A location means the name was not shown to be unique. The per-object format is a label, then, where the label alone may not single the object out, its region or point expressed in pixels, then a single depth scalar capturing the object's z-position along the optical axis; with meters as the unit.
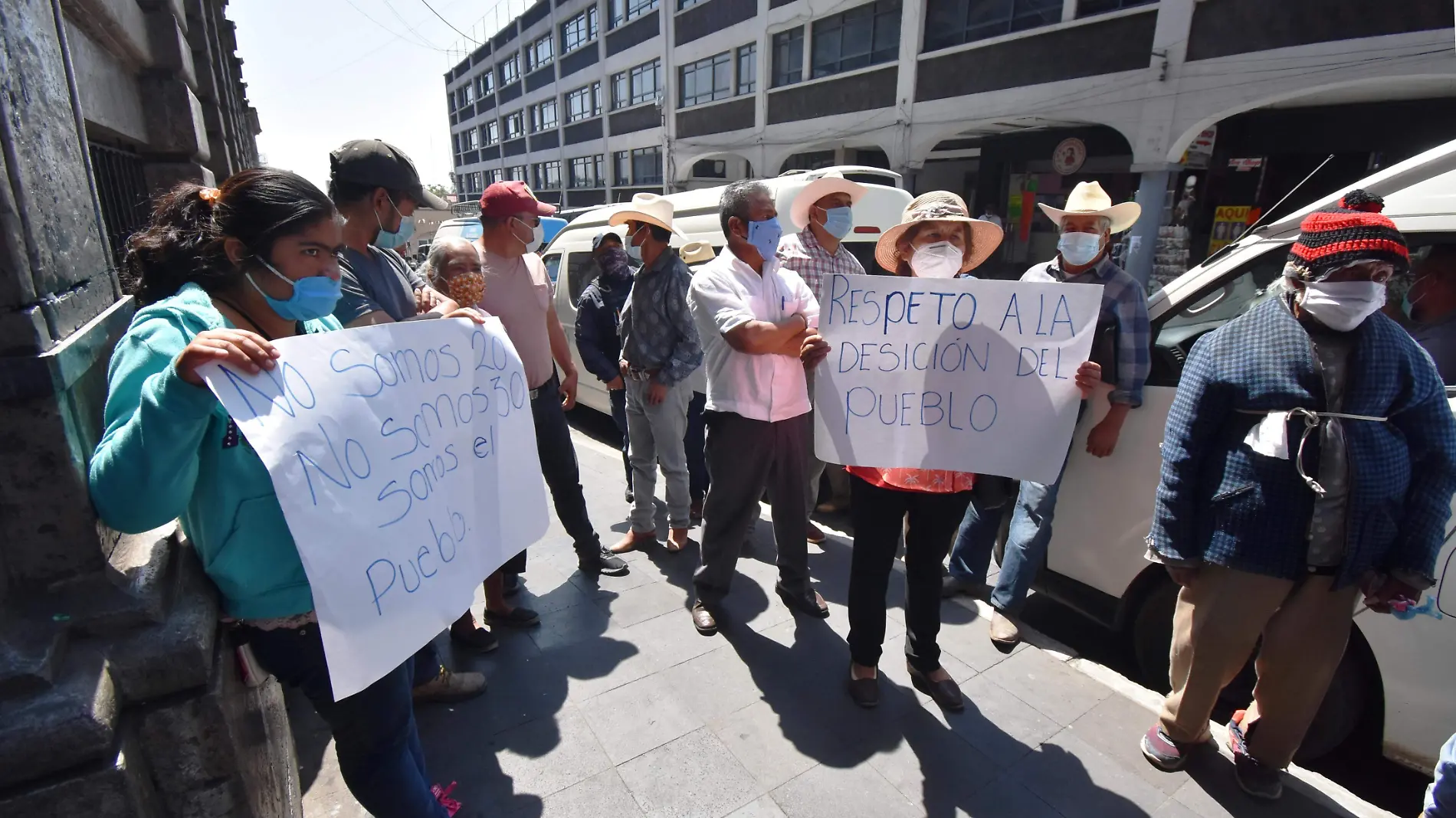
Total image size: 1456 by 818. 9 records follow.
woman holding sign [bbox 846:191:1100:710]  2.54
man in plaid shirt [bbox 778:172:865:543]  3.40
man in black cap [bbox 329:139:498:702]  2.42
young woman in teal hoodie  1.24
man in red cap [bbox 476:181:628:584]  3.24
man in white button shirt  2.78
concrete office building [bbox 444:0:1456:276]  10.38
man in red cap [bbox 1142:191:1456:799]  1.99
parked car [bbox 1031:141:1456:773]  2.21
